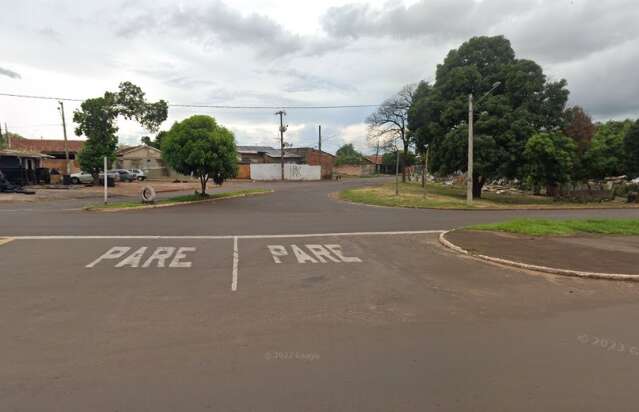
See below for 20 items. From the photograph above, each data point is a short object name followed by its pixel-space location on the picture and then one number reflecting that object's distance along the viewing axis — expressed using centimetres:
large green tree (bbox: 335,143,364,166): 9368
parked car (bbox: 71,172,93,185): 4231
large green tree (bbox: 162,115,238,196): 2609
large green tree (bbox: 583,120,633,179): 3951
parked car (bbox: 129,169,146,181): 5034
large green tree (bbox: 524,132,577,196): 3061
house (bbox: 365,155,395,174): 9800
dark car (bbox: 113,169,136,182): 4809
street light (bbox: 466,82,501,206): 2512
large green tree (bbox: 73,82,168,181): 3594
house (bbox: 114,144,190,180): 5917
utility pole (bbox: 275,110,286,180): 6068
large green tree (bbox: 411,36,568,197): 3172
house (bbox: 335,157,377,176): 8944
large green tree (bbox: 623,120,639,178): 4172
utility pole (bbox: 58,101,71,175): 4114
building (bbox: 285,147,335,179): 6831
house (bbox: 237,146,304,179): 7062
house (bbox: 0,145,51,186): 3516
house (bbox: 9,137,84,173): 5128
